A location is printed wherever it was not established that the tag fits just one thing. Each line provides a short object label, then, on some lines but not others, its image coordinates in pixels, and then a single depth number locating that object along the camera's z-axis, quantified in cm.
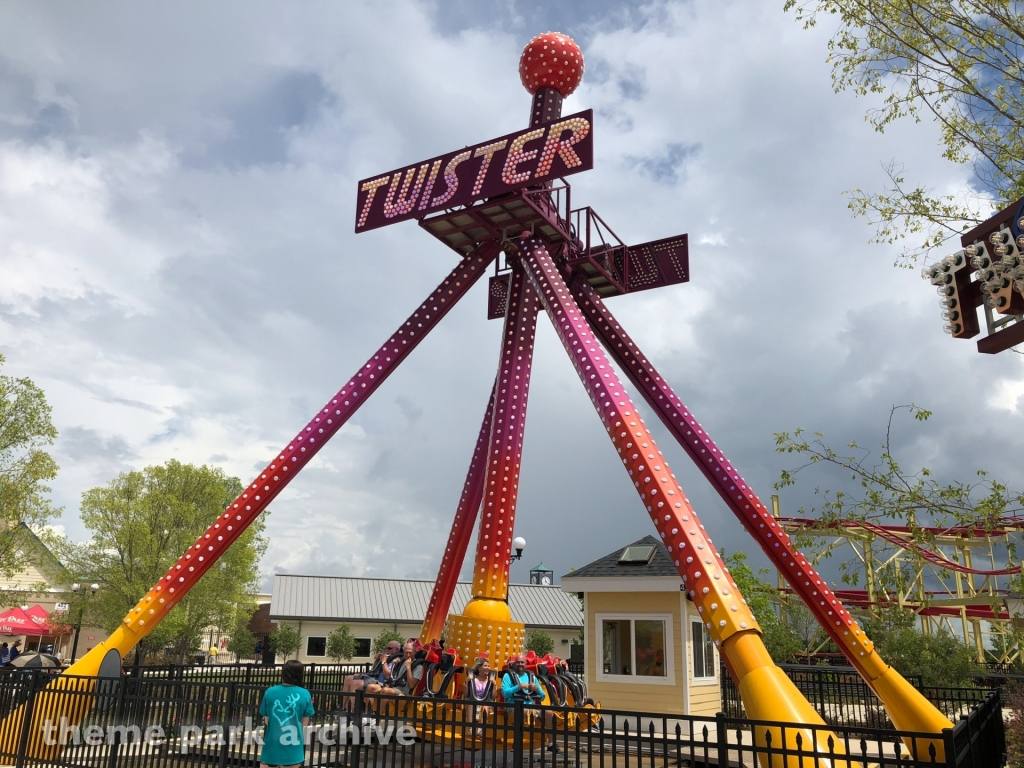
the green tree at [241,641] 3794
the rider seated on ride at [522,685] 1121
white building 4222
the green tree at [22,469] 2248
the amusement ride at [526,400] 974
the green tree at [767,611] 2993
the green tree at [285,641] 3956
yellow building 1616
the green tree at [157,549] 2955
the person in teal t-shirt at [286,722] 692
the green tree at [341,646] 4031
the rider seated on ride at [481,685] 1119
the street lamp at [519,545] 1964
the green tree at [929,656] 1962
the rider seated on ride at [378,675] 1194
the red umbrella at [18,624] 2734
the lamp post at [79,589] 2848
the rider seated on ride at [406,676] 1198
